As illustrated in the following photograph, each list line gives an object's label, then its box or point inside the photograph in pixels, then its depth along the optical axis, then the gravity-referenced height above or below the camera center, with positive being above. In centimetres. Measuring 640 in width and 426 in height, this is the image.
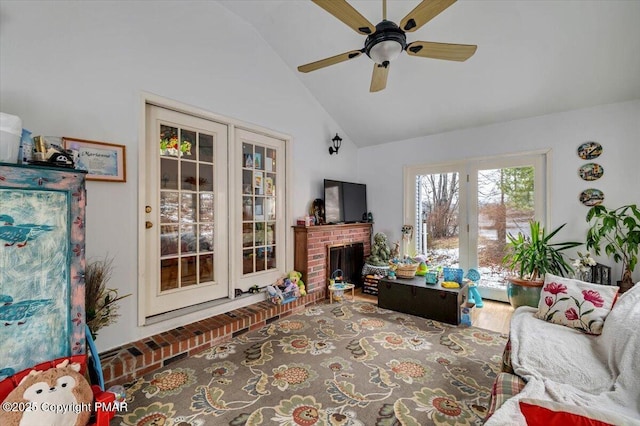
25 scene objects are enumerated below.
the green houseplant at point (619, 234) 273 -23
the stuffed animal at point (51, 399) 111 -80
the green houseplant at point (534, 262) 308 -58
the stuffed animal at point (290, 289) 323 -91
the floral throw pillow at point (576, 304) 176 -62
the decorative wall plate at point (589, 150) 306 +70
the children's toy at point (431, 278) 317 -76
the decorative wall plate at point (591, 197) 305 +17
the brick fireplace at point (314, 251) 351 -51
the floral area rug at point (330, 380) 160 -118
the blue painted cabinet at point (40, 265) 122 -24
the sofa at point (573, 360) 77 -76
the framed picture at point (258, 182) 326 +37
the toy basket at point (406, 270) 339 -72
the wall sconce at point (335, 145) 416 +105
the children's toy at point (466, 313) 286 -107
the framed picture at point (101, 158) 199 +41
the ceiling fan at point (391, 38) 166 +120
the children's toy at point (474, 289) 327 -92
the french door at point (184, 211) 244 +2
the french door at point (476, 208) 350 +6
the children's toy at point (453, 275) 315 -73
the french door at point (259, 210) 307 +3
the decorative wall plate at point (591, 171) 305 +46
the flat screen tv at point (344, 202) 393 +17
